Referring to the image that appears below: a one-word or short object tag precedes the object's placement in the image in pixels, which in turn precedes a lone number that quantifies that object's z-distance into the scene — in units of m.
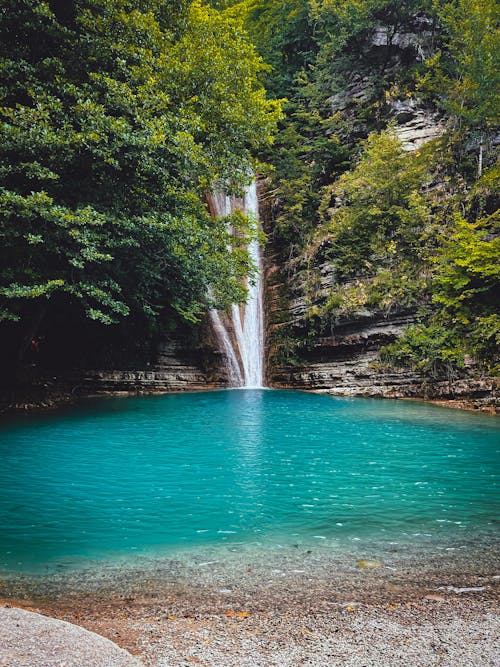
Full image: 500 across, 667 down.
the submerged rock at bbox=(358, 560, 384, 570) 4.07
